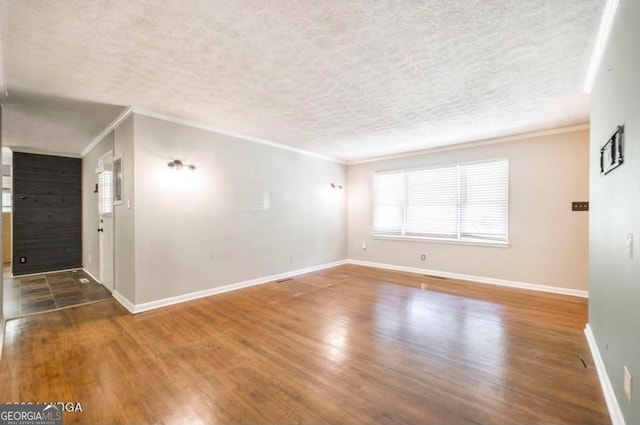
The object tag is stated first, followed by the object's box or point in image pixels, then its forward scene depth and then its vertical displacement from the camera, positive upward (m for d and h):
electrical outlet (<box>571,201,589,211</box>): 4.12 +0.08
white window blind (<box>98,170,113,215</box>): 4.32 +0.31
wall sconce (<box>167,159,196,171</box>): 3.82 +0.65
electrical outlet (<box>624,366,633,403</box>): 1.45 -0.92
